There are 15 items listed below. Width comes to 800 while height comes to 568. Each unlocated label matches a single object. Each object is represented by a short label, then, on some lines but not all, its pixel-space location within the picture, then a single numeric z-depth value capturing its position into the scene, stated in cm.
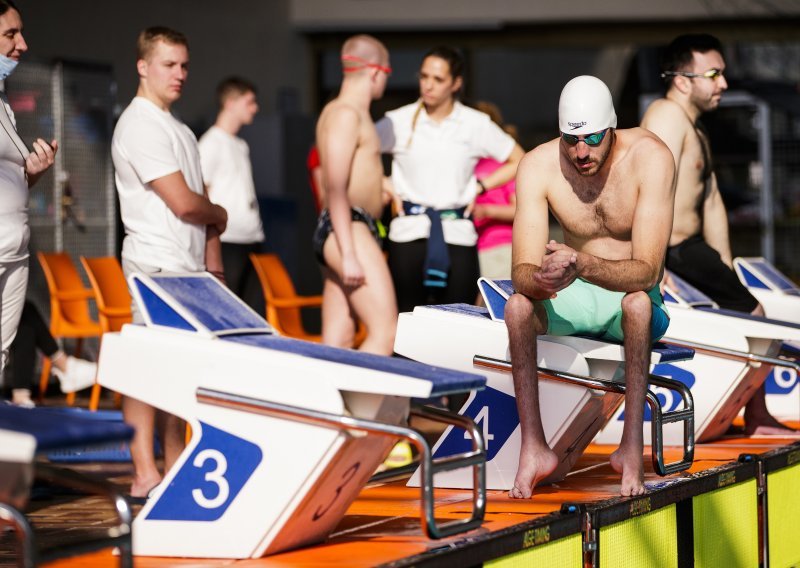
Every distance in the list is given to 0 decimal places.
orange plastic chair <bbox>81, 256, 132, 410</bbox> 1465
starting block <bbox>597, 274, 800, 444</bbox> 1007
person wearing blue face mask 750
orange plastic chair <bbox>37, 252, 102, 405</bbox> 1620
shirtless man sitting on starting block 742
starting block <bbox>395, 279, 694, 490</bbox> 786
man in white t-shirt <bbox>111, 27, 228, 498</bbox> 855
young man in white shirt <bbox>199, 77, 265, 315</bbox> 1534
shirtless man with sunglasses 1059
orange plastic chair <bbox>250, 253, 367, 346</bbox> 1487
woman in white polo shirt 1098
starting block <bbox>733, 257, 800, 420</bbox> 1245
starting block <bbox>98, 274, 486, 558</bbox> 589
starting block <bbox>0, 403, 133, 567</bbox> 428
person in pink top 1253
